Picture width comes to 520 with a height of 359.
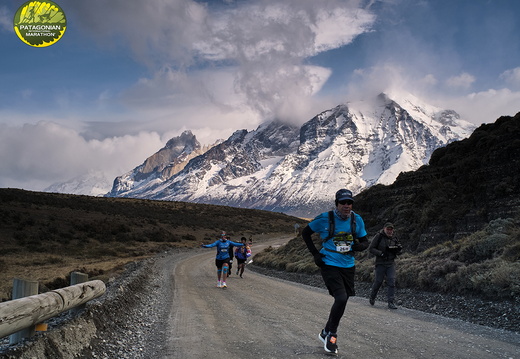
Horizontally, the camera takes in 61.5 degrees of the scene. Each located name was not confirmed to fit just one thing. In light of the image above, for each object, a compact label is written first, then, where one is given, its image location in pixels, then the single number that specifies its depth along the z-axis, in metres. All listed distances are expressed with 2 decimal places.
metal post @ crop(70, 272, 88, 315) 7.87
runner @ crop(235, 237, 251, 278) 23.50
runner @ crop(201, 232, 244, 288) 18.09
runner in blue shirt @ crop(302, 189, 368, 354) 6.71
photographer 12.52
